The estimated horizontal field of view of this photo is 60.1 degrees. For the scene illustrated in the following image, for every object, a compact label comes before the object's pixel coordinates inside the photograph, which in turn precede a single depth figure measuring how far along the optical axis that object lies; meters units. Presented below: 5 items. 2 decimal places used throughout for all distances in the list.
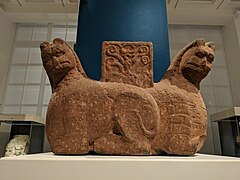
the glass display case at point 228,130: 1.93
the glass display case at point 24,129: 1.96
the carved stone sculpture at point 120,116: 0.68
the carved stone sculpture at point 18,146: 1.96
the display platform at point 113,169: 0.49
